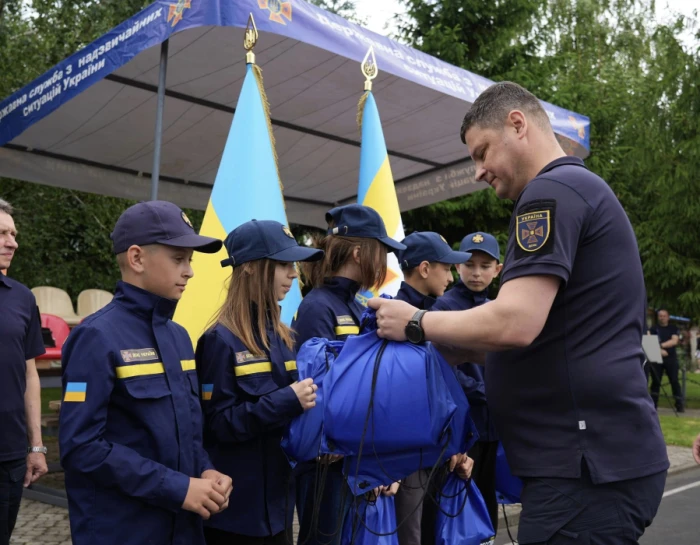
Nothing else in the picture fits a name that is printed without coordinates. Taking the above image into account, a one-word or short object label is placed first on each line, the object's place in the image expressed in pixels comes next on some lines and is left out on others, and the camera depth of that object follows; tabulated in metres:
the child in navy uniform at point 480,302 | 4.35
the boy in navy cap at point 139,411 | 2.38
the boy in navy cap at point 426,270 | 4.39
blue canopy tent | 5.72
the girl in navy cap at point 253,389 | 2.82
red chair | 10.49
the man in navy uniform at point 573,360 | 2.04
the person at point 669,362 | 15.21
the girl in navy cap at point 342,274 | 3.61
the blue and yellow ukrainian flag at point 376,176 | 6.00
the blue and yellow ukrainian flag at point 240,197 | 4.53
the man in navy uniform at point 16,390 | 3.47
